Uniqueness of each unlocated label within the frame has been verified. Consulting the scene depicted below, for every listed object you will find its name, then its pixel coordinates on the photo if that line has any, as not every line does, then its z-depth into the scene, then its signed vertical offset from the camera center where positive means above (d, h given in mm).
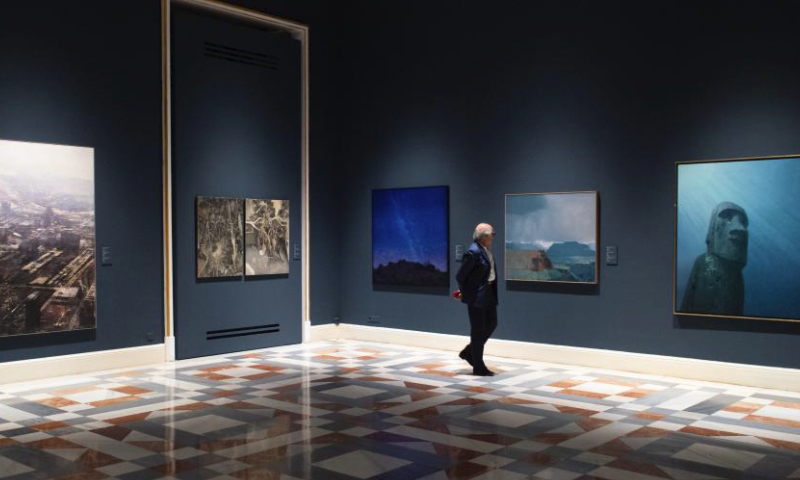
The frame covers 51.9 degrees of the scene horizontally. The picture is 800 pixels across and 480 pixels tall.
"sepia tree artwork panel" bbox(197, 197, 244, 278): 11359 -139
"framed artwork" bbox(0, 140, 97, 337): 9383 -123
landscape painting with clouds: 10445 -149
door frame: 10922 +1409
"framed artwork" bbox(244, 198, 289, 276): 11938 -147
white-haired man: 9609 -744
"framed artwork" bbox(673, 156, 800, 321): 8875 -151
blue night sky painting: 12078 -160
